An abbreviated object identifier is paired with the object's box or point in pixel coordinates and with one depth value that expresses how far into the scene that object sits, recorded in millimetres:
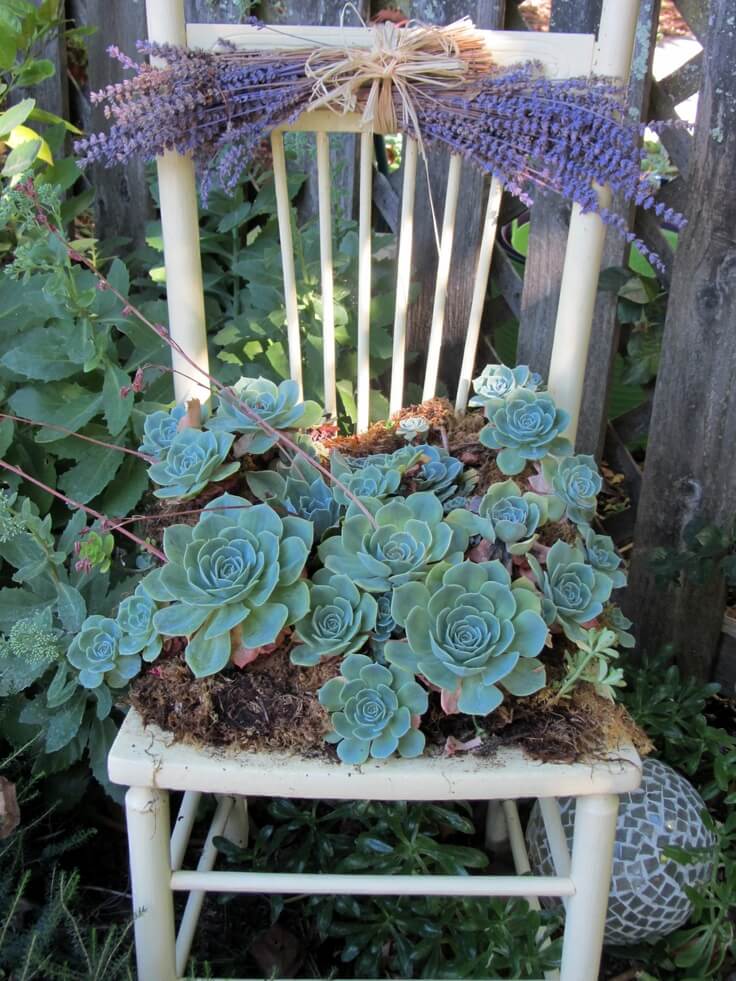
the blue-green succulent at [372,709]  817
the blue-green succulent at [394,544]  867
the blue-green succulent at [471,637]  798
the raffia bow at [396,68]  997
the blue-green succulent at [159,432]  998
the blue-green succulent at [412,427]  1122
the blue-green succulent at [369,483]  973
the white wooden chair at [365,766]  836
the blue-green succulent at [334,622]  849
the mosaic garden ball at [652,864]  1177
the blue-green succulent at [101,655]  884
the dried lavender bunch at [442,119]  957
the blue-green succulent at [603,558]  946
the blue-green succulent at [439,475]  1027
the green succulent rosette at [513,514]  909
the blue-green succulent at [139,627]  876
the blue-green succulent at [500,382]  1072
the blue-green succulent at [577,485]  970
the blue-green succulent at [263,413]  998
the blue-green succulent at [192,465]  937
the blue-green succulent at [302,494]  972
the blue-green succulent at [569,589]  876
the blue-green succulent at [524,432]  1000
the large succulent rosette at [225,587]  828
